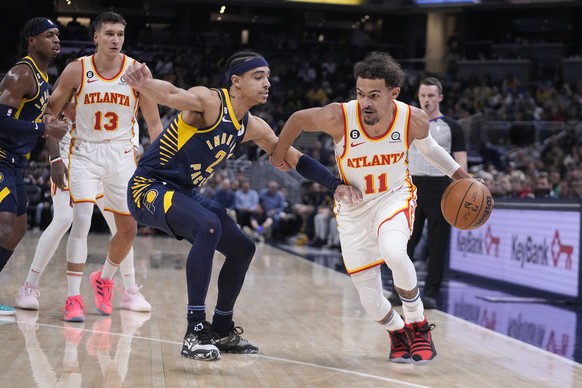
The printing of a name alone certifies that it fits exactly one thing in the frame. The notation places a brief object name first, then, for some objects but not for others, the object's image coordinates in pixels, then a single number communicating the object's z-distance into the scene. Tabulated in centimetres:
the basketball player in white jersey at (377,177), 528
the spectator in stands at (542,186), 1256
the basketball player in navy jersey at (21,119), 607
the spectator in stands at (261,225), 1783
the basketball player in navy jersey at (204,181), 507
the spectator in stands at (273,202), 1825
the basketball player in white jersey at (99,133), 648
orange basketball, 555
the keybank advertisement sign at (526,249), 905
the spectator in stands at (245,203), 1800
